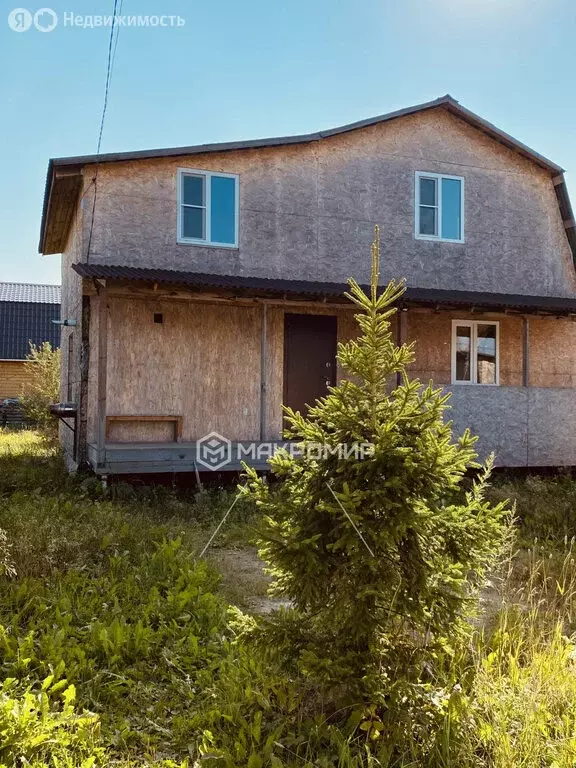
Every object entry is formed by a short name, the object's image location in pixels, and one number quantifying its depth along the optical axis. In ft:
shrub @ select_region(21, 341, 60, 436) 66.44
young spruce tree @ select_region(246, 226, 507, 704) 11.43
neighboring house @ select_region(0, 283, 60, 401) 95.91
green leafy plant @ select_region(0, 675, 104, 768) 11.20
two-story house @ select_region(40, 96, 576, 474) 37.14
